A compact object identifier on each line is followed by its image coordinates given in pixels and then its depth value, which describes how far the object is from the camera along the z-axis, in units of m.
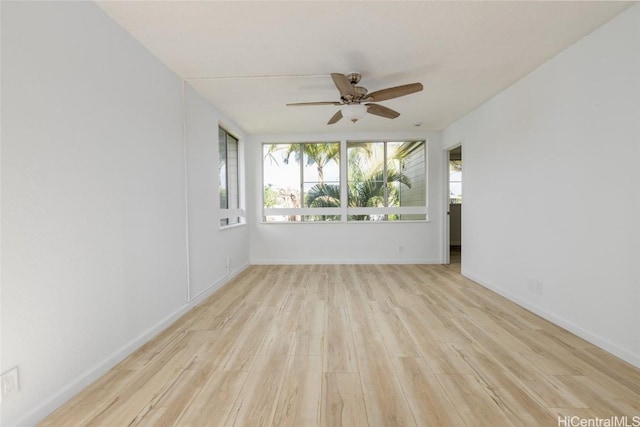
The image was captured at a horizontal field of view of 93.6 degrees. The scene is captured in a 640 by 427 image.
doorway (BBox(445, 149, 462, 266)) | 7.16
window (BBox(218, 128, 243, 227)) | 4.40
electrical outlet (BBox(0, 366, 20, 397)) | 1.31
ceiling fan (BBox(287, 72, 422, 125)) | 2.60
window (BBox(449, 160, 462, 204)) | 7.15
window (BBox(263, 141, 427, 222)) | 5.55
